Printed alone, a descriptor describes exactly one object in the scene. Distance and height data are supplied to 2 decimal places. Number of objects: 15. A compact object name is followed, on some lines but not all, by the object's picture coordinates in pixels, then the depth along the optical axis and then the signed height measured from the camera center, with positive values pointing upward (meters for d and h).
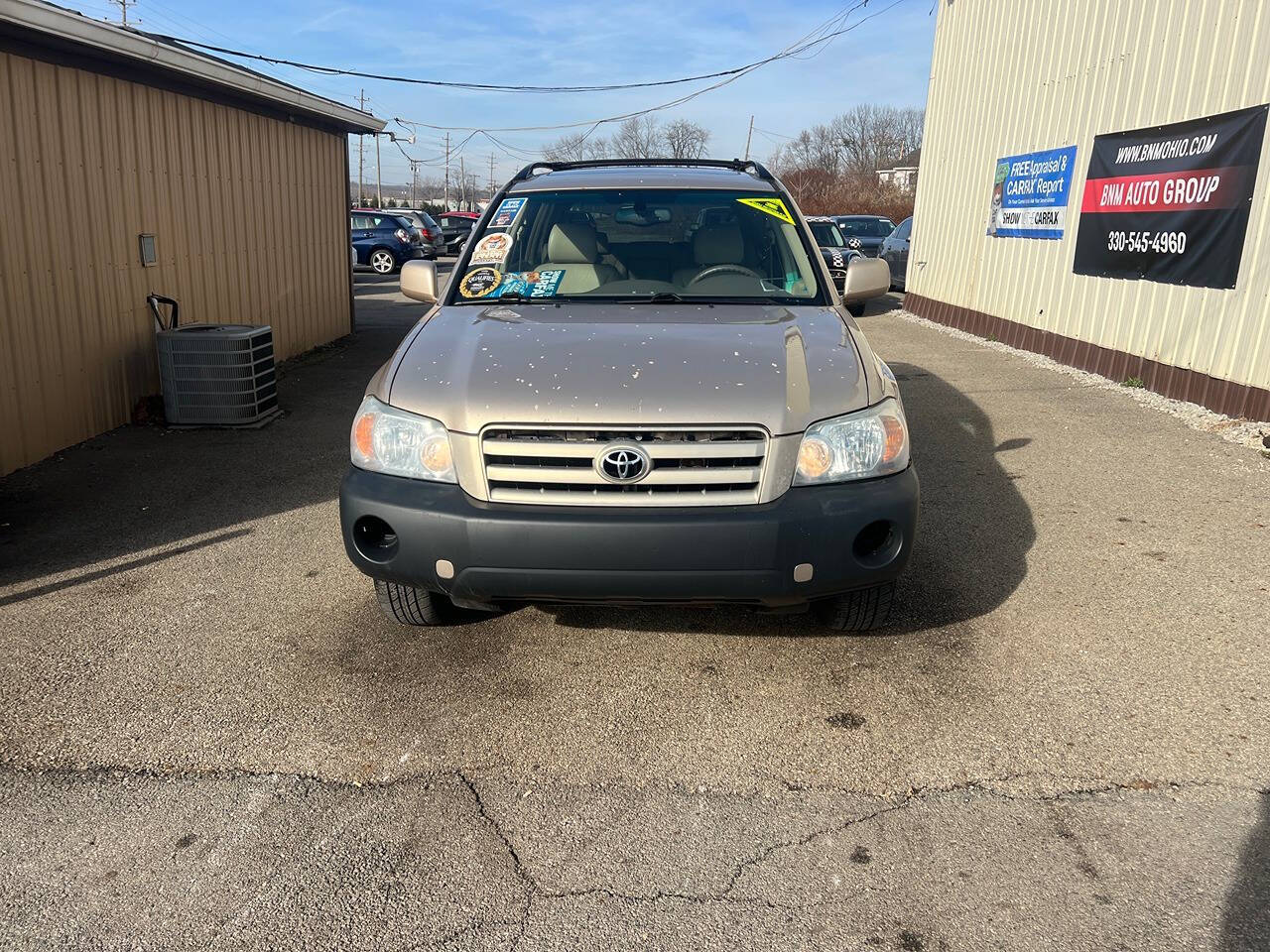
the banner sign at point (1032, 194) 10.84 +0.52
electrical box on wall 7.74 -0.39
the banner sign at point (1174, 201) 7.73 +0.38
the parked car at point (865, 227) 22.03 +0.12
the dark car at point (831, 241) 16.38 -0.19
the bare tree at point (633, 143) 59.97 +4.69
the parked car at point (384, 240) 24.75 -0.71
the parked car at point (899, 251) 18.11 -0.32
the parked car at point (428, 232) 25.45 -0.50
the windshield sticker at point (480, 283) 4.40 -0.30
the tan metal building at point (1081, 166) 7.71 +0.94
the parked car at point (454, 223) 30.23 -0.33
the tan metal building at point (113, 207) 6.30 -0.06
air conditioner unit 7.36 -1.26
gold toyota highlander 3.10 -0.78
